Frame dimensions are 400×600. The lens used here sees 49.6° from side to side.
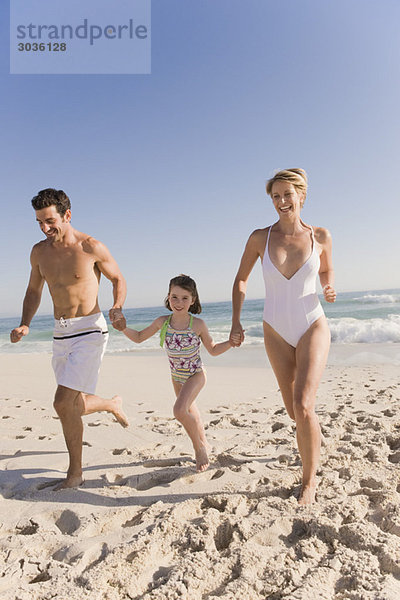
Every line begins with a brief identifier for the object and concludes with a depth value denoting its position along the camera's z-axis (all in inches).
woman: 115.9
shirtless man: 137.6
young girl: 146.4
